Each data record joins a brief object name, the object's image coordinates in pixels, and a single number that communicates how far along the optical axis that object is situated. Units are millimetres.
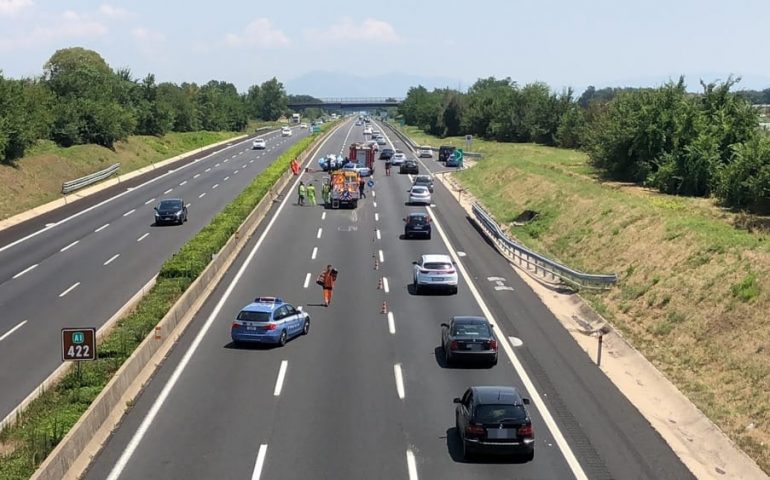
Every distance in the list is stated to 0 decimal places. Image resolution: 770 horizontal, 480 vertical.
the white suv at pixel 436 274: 32781
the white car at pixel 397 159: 88638
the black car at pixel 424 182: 66188
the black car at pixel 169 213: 49000
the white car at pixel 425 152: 105481
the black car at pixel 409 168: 82625
